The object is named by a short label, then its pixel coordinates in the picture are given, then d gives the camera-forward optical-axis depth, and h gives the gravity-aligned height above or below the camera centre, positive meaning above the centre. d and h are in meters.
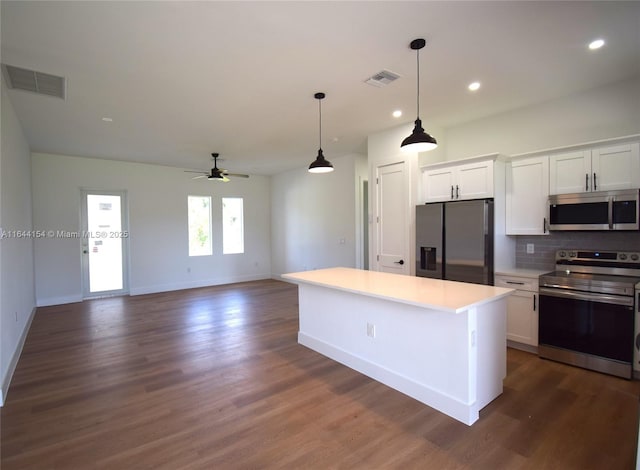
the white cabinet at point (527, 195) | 3.68 +0.36
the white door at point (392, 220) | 4.68 +0.12
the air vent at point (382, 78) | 3.06 +1.45
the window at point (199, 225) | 7.82 +0.11
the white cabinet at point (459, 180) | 3.88 +0.59
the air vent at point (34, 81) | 2.93 +1.43
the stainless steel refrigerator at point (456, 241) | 3.80 -0.17
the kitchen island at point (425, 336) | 2.37 -0.91
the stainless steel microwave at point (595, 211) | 3.09 +0.15
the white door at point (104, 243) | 6.55 -0.26
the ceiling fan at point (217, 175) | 5.74 +0.97
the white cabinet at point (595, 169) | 3.09 +0.57
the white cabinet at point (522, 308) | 3.51 -0.91
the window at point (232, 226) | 8.34 +0.08
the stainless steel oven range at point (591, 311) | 2.95 -0.83
